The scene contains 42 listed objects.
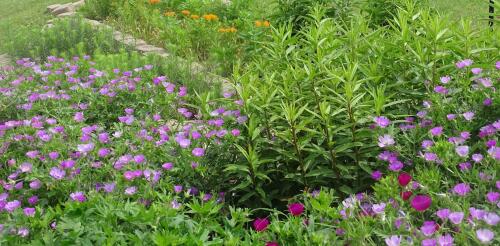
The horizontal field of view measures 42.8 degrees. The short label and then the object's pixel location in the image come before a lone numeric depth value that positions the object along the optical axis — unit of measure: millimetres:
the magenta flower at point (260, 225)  2432
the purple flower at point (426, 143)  2693
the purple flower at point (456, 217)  2053
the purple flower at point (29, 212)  2655
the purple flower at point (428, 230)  2053
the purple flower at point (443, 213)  2137
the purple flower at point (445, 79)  3180
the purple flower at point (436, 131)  2750
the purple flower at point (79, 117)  4023
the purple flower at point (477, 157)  2500
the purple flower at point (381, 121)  2941
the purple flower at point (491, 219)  2020
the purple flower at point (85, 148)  3377
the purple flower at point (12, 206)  2941
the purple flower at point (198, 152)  3178
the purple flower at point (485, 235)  1919
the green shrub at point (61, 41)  6875
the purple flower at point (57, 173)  3148
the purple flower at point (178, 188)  2907
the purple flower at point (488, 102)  3000
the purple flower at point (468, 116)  2889
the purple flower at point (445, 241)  1973
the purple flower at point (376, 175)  2843
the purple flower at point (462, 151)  2539
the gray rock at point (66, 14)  9346
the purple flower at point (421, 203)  2201
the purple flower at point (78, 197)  2724
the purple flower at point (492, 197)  2225
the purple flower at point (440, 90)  3163
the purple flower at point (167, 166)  3125
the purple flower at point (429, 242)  1989
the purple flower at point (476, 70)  3201
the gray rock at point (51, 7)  10318
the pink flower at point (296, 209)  2367
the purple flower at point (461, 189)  2291
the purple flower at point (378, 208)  2229
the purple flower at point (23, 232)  2523
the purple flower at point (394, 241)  2029
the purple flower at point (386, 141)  2814
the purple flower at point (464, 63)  3225
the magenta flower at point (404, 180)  2328
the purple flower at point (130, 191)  2881
